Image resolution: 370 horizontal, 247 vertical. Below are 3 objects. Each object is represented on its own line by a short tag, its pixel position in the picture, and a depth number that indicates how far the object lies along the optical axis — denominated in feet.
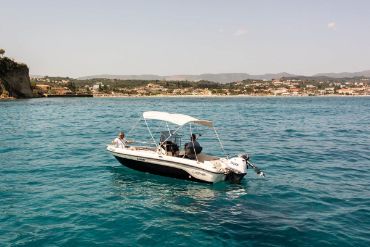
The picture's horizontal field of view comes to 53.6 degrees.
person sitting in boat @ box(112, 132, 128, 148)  73.50
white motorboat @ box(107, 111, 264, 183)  61.26
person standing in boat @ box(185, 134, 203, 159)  65.00
